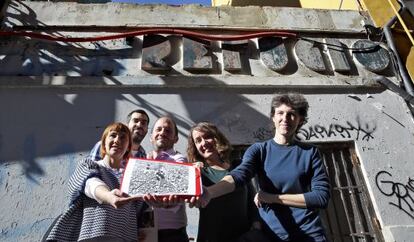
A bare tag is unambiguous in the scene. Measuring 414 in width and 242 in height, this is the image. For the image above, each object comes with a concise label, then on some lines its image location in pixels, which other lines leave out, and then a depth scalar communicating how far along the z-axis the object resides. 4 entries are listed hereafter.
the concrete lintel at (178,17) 5.17
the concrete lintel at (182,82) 4.49
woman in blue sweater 2.18
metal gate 4.05
